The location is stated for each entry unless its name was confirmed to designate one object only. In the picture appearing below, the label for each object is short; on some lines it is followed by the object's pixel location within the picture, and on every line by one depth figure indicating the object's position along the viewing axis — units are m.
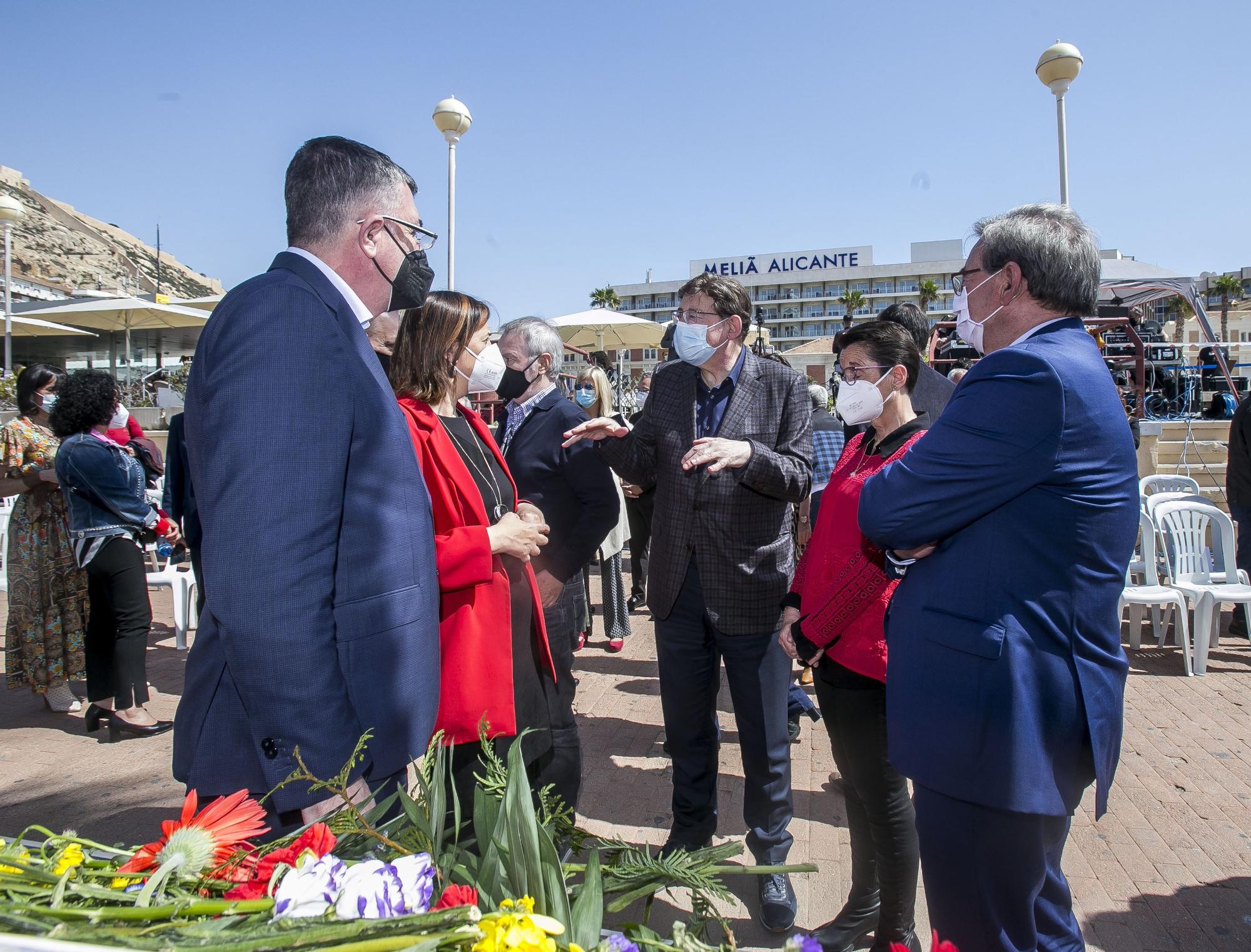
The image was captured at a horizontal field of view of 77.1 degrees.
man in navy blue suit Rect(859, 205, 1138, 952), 1.57
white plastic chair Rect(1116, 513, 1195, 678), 5.27
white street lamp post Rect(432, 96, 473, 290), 8.27
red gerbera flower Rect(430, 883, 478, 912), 0.85
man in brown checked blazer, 2.72
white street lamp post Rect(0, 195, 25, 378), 14.02
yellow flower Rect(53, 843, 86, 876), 0.92
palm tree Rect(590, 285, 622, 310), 75.75
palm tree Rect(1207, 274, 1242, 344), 54.59
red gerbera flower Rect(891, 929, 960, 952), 0.81
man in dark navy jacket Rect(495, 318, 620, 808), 2.90
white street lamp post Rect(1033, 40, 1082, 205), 6.59
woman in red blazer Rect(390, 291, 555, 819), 1.88
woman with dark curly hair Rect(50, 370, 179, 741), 4.20
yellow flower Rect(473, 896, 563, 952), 0.76
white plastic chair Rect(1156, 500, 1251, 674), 5.31
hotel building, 93.25
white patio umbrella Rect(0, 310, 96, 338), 17.22
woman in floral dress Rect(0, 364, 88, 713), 4.56
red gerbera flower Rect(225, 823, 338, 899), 0.90
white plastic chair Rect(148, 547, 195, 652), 5.71
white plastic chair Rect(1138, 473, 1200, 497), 6.39
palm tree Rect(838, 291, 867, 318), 80.81
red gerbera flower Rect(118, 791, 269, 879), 0.92
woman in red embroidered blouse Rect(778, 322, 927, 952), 2.27
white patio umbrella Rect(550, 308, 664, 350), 12.59
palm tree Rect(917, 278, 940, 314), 59.22
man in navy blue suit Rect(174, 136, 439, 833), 1.32
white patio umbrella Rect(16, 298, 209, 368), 13.72
